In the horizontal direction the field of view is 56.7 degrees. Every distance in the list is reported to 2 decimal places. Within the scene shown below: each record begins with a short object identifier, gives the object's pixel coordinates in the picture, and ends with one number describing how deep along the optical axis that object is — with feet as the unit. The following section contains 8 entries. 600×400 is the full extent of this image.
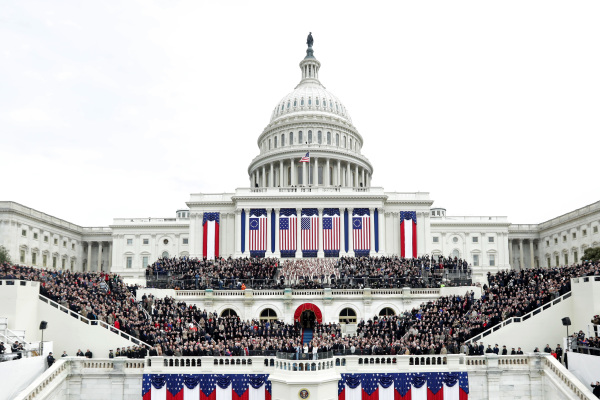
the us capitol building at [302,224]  249.14
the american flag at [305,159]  264.76
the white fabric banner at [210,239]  252.42
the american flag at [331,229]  245.65
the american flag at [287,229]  245.45
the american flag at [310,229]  246.06
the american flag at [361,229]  246.88
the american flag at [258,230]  244.83
